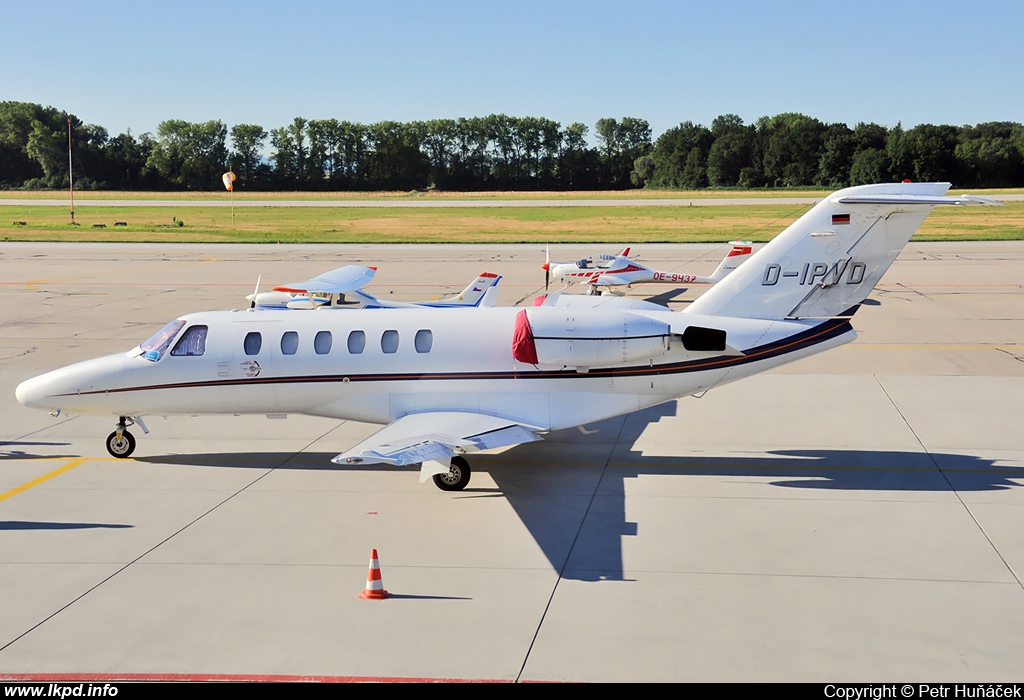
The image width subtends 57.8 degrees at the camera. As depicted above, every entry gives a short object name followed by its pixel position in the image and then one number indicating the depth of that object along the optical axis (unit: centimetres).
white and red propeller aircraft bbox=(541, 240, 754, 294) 3656
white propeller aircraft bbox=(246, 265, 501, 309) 2627
